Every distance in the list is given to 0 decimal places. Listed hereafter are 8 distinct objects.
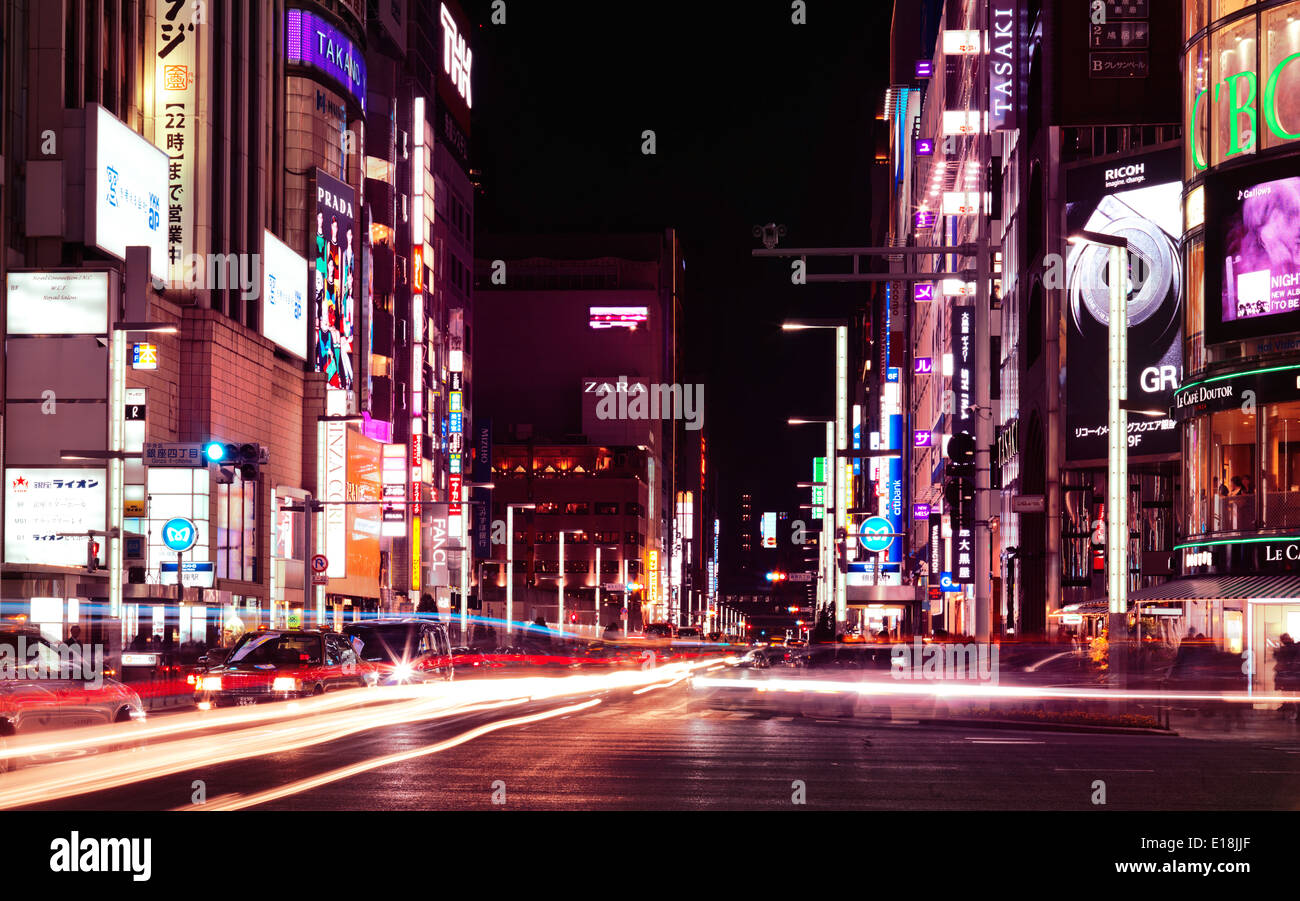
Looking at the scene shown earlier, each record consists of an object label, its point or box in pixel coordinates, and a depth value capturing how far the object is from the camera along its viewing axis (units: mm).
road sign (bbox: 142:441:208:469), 44688
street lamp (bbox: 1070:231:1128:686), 39188
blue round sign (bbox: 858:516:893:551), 57906
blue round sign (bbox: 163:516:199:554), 45094
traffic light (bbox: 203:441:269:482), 42156
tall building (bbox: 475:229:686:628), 183625
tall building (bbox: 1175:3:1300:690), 41375
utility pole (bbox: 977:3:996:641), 31516
